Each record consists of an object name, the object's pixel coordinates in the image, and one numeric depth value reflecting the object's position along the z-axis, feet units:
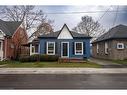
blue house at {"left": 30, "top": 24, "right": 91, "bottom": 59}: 38.52
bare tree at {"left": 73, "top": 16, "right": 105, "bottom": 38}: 65.16
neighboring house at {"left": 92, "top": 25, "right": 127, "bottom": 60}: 39.87
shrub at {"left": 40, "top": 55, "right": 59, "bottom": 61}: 35.74
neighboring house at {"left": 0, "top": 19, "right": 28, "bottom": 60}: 40.47
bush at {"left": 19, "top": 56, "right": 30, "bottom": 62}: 35.87
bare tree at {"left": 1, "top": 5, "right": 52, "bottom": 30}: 53.71
